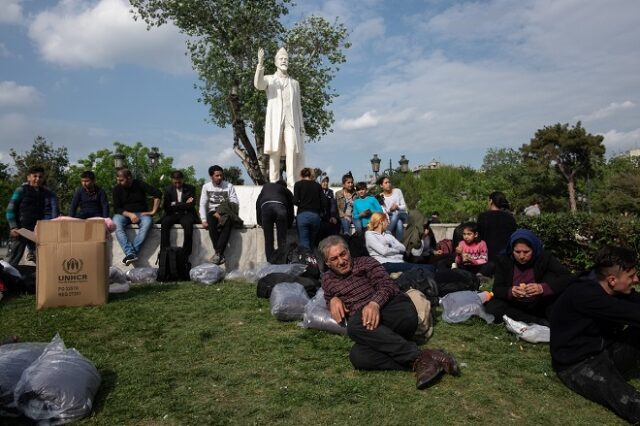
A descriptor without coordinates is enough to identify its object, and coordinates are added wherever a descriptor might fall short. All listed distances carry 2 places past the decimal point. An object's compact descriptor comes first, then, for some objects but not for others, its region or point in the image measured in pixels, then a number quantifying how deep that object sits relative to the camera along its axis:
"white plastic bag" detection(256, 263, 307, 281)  6.95
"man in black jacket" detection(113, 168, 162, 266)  8.48
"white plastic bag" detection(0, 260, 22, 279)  6.73
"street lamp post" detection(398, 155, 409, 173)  25.16
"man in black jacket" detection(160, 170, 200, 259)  8.66
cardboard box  5.63
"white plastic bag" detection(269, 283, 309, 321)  5.33
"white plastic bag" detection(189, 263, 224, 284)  7.73
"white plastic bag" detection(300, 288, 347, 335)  4.79
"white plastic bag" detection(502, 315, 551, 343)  4.71
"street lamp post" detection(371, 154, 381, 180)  24.31
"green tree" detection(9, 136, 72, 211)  29.62
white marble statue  11.31
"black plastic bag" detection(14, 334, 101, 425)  3.09
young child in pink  7.55
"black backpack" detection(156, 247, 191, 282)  7.98
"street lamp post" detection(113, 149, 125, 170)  20.08
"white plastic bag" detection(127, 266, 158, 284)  7.93
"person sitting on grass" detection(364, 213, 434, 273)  7.21
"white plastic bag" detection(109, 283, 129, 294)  6.77
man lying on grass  3.82
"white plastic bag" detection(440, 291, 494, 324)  5.36
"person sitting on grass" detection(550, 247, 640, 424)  3.46
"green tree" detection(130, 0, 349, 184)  22.67
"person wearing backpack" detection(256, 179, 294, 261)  8.52
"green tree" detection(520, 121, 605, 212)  36.72
